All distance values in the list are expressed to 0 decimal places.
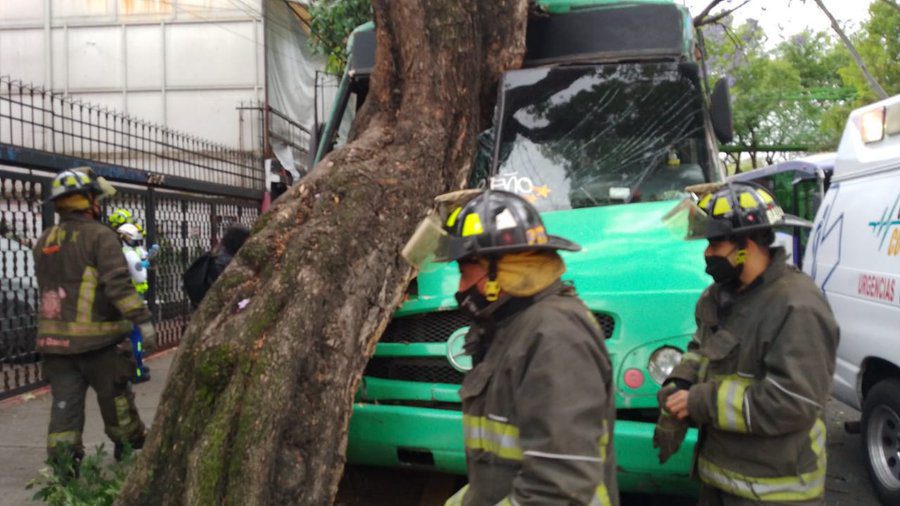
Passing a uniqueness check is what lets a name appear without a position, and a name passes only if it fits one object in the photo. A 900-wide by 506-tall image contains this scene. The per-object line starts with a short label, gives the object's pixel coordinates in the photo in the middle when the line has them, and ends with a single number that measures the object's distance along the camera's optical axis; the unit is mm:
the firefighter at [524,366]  1844
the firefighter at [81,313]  4773
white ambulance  4734
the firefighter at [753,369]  2545
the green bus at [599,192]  3621
